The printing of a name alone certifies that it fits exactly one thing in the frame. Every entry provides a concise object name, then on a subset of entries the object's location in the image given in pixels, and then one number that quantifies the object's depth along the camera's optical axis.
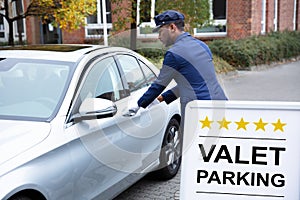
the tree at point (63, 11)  9.35
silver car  3.10
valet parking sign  3.34
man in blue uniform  4.04
